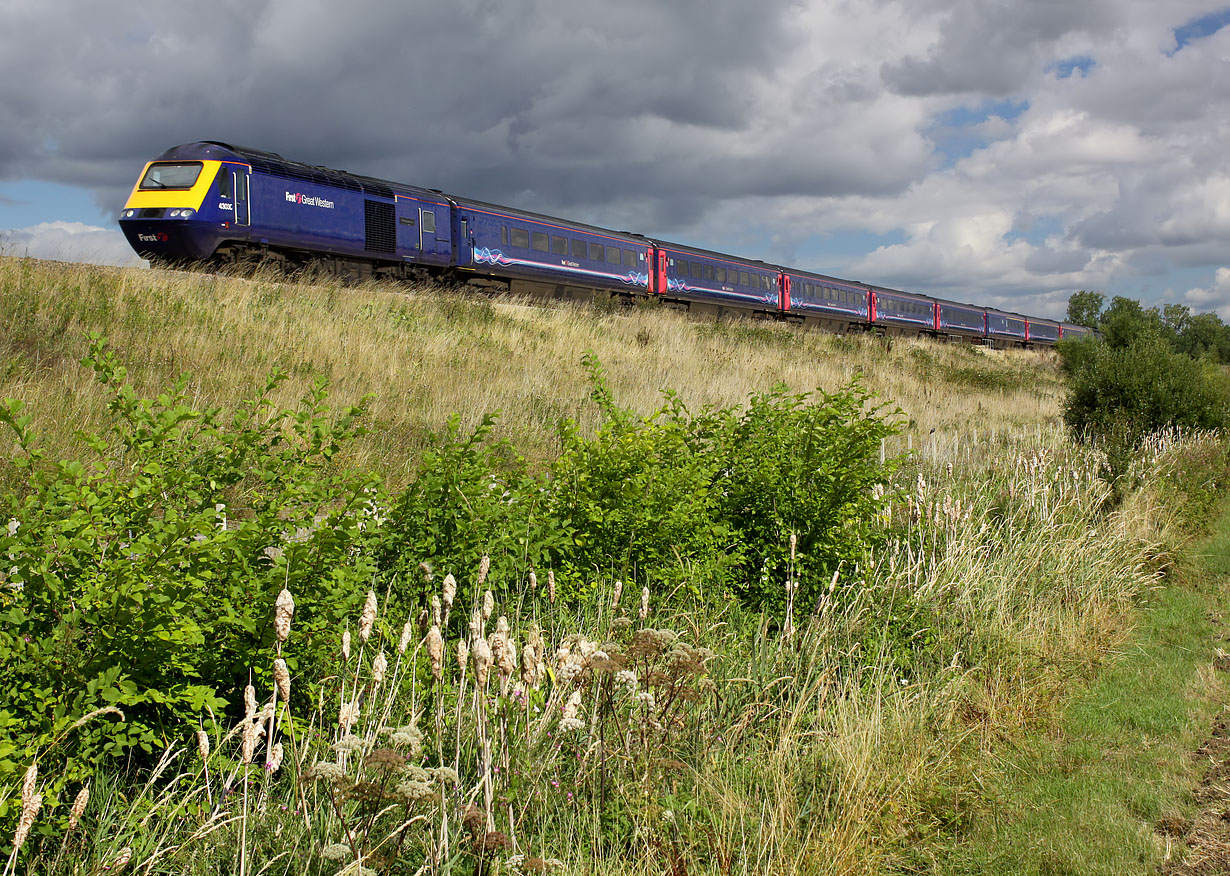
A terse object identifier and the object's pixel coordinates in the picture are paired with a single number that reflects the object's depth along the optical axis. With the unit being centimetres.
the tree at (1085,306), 11700
